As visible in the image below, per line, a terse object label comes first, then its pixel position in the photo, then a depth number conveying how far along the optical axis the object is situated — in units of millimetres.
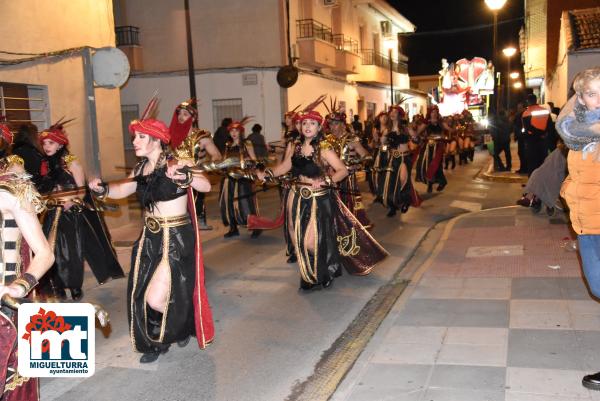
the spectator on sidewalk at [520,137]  17591
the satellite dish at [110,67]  11508
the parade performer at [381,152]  12336
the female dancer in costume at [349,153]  8023
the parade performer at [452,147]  23261
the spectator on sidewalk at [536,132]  13195
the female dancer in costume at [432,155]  16000
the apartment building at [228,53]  23828
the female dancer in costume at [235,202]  10562
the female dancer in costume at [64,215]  6793
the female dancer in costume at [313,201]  6879
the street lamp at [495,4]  18203
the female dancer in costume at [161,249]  4879
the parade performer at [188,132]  6670
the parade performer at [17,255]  2861
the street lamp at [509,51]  33303
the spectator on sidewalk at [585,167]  3746
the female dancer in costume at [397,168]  12188
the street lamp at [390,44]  35531
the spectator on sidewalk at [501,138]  19844
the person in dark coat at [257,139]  17234
